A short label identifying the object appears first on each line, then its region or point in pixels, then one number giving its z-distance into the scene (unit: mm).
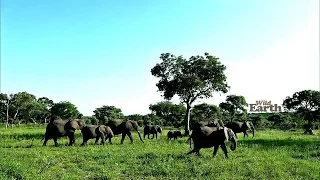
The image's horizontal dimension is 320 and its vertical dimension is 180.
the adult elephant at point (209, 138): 20525
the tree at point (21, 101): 79562
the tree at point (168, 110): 114006
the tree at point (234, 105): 87812
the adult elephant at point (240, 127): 41156
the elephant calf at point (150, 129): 41894
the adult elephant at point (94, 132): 28656
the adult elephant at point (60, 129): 28673
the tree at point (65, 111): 100438
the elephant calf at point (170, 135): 38562
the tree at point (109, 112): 106188
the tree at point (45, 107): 108531
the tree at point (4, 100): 77775
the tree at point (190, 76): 50938
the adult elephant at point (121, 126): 33062
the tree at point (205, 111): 89975
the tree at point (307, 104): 82438
